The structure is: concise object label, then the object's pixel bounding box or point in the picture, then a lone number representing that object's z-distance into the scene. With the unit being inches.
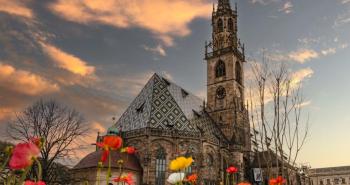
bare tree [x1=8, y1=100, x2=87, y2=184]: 914.7
